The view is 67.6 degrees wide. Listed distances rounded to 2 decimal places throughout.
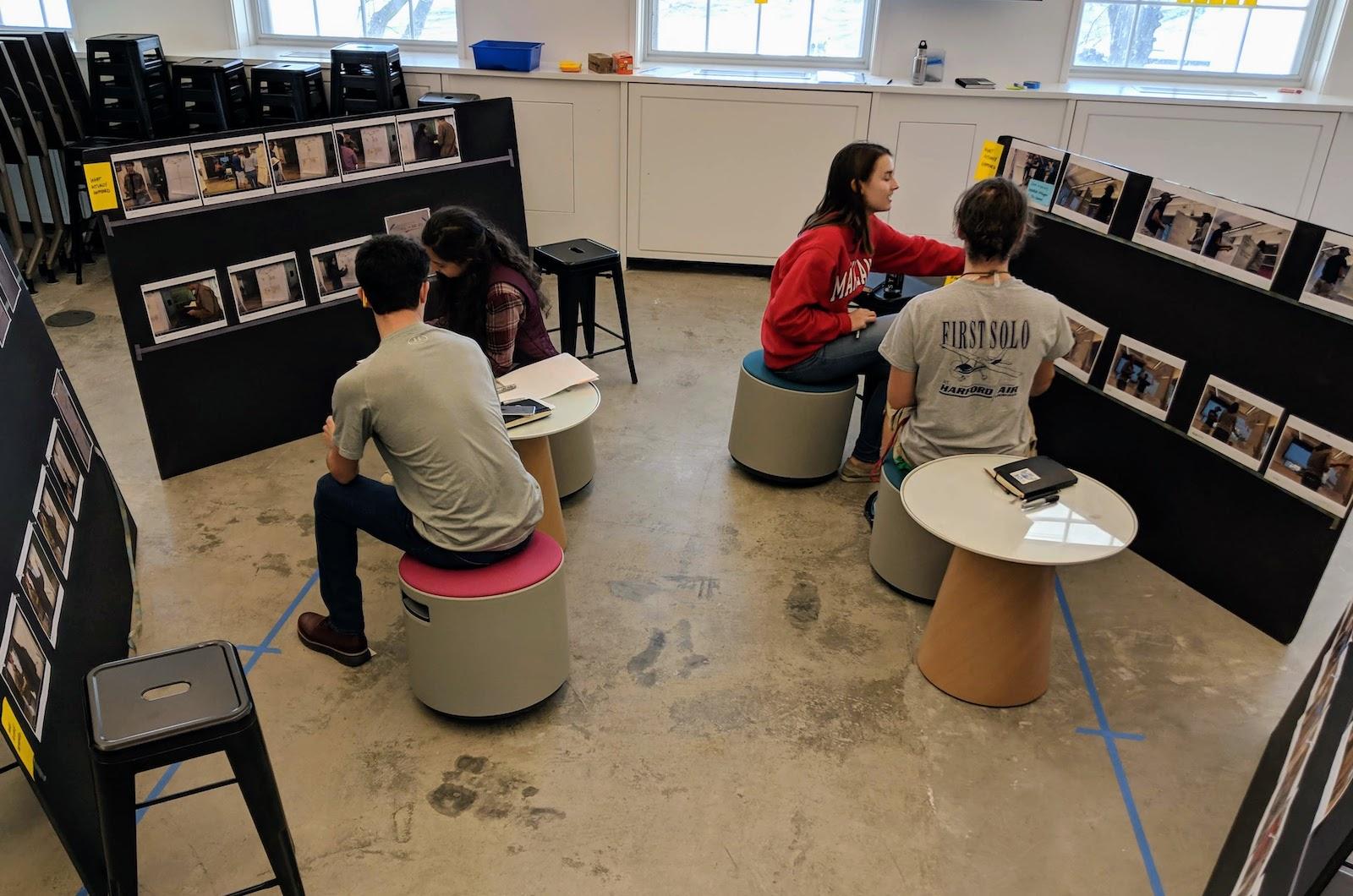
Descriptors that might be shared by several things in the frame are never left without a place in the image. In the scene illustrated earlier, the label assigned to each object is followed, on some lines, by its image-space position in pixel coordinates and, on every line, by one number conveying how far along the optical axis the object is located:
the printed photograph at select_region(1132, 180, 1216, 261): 3.34
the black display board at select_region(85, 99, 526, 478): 3.88
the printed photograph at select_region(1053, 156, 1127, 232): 3.63
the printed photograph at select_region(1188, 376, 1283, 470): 3.23
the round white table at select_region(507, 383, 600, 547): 3.34
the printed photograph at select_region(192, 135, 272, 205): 3.95
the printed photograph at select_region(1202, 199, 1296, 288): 3.13
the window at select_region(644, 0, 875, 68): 6.42
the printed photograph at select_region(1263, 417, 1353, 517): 3.02
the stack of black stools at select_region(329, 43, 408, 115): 5.92
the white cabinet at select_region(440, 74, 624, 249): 6.21
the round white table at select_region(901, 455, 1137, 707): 2.79
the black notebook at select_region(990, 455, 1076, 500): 2.97
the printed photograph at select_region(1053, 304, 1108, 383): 3.77
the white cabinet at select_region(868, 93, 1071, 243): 6.05
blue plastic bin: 6.11
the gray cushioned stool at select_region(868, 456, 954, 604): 3.42
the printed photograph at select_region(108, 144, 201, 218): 3.74
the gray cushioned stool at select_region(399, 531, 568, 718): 2.71
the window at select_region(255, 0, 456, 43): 6.63
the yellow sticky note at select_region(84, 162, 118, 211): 3.63
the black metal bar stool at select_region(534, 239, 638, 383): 4.63
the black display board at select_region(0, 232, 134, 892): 2.25
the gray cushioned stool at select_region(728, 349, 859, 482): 4.00
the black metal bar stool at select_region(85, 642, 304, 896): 1.91
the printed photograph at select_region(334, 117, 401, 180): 4.36
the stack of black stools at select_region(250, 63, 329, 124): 5.97
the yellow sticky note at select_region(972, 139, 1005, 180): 4.04
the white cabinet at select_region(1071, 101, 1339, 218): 5.94
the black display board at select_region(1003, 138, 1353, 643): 3.11
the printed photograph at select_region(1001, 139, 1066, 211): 3.87
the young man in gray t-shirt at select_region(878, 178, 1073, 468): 3.13
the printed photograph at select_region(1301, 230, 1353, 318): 2.96
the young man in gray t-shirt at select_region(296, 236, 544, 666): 2.55
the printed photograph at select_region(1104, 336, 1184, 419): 3.52
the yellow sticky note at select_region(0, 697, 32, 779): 2.00
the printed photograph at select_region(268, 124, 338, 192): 4.13
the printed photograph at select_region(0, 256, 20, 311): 2.88
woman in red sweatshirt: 3.71
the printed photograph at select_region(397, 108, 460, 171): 4.61
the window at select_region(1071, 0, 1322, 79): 6.24
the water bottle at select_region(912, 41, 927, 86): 6.07
